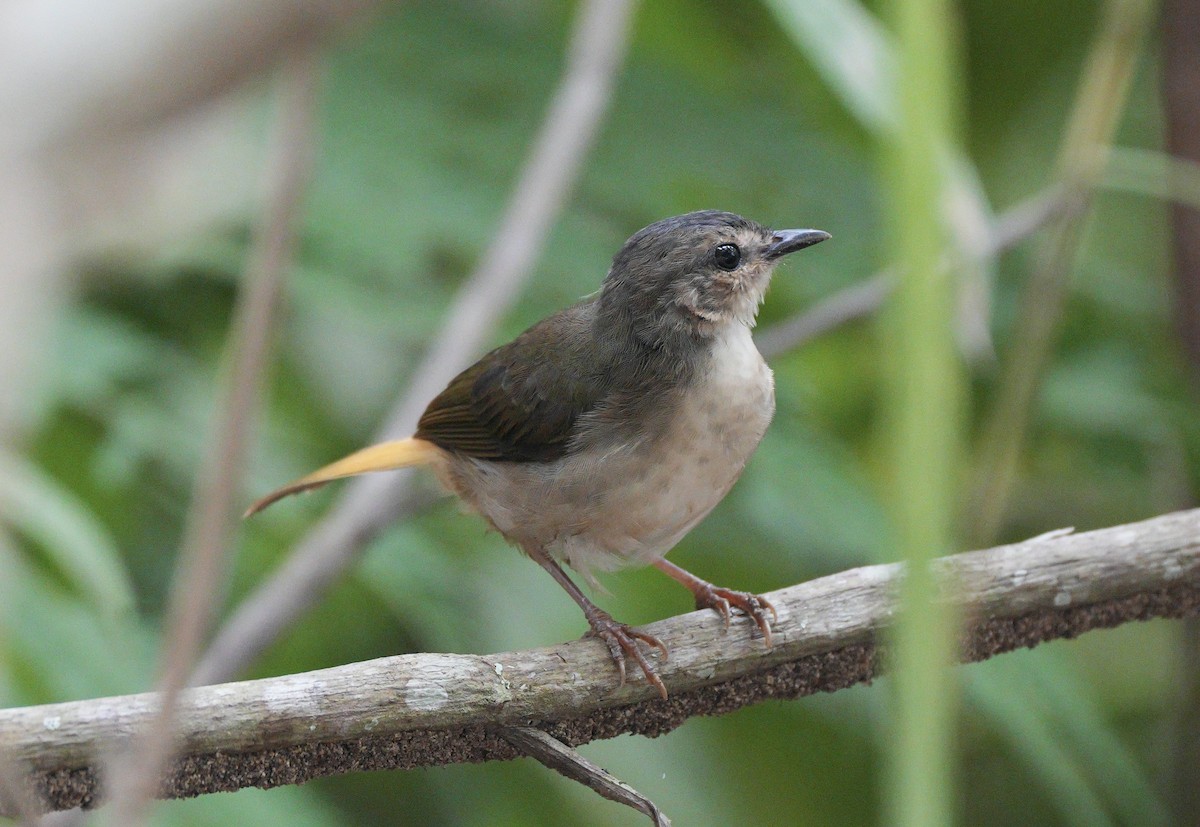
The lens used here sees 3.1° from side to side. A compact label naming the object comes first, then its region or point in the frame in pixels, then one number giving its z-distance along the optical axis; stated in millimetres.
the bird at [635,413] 4196
